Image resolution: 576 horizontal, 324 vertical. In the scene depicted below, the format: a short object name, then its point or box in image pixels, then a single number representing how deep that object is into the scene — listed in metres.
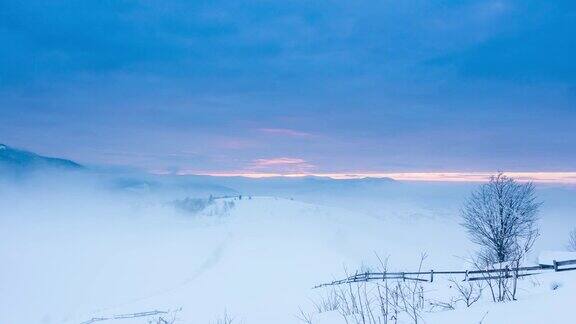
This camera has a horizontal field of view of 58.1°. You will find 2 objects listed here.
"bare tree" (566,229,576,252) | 67.50
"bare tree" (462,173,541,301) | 43.16
